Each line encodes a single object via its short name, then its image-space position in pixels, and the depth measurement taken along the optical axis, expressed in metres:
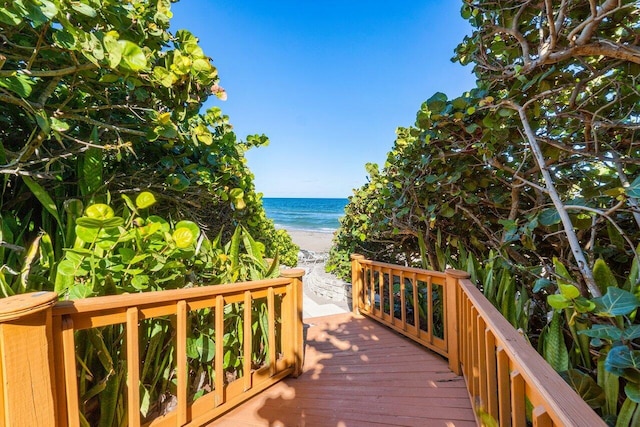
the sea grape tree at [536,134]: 1.53
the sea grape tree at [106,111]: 1.00
